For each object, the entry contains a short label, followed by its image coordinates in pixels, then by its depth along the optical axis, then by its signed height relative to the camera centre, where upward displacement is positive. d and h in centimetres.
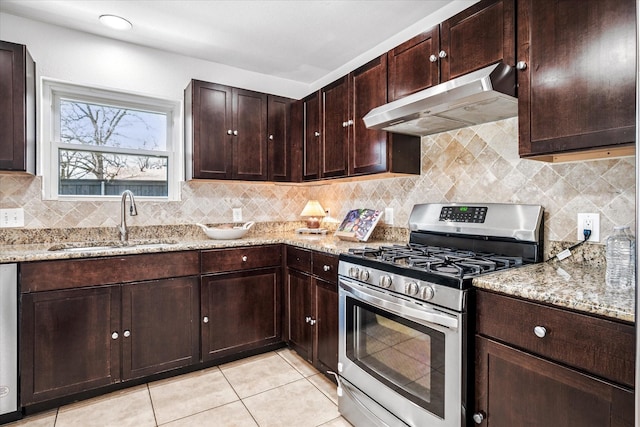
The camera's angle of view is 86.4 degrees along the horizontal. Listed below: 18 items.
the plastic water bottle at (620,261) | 117 -18
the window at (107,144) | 257 +54
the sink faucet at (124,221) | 255 -8
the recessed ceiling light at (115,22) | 233 +132
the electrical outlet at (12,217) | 231 -4
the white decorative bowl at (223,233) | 273 -18
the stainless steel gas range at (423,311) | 137 -47
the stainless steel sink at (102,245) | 234 -25
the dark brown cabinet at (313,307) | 222 -69
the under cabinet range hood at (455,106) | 150 +52
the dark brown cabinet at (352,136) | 230 +58
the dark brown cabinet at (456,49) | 159 +86
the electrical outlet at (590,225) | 155 -7
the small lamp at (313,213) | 323 -3
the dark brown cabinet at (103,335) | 197 -78
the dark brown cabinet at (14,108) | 209 +64
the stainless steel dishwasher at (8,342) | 188 -73
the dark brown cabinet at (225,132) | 273 +65
